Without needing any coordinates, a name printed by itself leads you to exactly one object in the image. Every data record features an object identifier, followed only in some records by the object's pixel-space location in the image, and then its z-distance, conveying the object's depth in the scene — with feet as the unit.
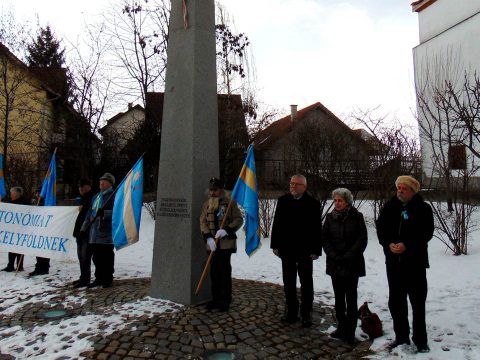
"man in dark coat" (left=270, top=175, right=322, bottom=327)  14.64
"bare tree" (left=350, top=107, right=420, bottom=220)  34.04
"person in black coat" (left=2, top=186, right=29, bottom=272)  24.88
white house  59.07
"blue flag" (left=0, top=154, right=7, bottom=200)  27.12
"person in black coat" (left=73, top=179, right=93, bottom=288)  20.63
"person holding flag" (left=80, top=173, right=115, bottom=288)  20.12
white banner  22.04
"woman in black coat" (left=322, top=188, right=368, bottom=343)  13.41
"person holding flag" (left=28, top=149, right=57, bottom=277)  25.29
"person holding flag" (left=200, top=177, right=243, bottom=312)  16.06
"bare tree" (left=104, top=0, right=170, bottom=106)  47.96
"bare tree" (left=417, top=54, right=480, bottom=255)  27.27
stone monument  17.47
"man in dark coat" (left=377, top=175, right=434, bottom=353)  12.37
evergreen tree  55.31
